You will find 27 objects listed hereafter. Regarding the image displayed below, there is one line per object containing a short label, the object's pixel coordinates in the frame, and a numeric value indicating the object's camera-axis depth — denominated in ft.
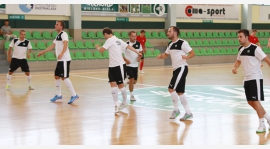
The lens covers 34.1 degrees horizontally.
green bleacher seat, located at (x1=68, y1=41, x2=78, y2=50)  76.96
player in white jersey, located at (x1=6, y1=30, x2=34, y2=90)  45.24
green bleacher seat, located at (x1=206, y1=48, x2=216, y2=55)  94.92
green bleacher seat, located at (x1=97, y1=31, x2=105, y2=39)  83.66
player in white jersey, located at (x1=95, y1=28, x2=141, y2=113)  31.27
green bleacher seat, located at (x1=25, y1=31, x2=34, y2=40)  75.17
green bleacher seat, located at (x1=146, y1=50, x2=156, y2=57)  84.00
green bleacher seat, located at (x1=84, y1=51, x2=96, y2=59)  77.29
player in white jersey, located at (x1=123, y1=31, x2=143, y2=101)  37.04
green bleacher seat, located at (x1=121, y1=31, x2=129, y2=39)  86.02
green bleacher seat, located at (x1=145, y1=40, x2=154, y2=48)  86.79
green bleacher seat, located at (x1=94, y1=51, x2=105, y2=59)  78.70
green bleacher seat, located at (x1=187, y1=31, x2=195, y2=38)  96.43
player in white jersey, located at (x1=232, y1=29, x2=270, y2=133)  24.21
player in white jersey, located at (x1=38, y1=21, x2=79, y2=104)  35.55
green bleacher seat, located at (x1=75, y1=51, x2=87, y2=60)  76.18
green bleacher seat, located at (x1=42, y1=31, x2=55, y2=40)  77.46
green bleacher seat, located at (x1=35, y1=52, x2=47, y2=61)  72.16
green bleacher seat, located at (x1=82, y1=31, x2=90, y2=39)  82.08
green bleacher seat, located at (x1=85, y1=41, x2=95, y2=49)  79.82
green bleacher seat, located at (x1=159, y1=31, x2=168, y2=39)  92.22
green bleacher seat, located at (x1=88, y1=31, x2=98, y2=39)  82.94
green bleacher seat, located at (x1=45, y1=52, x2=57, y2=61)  73.29
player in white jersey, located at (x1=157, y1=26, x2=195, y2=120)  28.58
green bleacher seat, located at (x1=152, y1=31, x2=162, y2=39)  91.30
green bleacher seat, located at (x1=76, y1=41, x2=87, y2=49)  78.44
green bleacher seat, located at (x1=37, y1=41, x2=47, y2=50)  73.82
